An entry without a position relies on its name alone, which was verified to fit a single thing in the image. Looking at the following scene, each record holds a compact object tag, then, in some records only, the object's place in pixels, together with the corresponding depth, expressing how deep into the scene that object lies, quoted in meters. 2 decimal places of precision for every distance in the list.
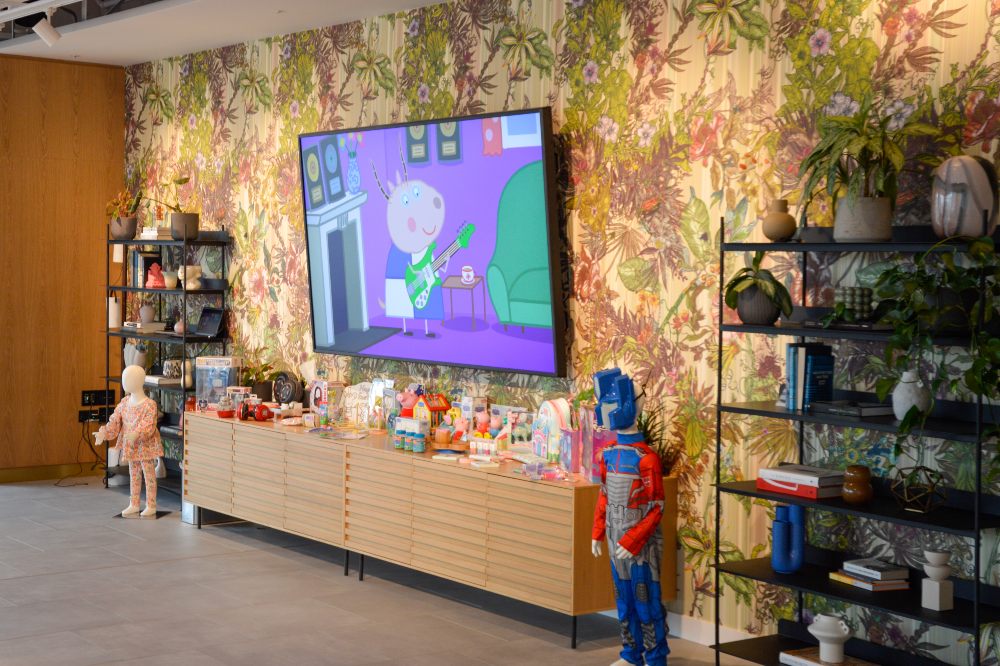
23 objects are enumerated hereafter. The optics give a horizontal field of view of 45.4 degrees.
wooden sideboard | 4.85
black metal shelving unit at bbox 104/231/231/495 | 7.68
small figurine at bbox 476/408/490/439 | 5.73
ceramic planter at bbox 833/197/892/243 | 3.91
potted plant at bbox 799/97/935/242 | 3.88
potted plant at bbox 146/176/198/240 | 7.59
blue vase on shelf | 4.25
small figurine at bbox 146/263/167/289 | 8.05
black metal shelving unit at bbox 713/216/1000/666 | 3.66
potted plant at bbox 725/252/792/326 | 4.23
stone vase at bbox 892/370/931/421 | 3.78
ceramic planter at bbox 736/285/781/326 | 4.23
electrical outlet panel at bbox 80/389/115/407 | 8.62
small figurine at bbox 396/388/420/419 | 6.10
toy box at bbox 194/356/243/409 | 7.24
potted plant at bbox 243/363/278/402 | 7.10
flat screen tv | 5.38
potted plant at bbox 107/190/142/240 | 8.19
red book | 4.10
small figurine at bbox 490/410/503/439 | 5.70
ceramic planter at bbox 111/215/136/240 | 8.19
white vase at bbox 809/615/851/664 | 4.08
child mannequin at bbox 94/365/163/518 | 7.27
